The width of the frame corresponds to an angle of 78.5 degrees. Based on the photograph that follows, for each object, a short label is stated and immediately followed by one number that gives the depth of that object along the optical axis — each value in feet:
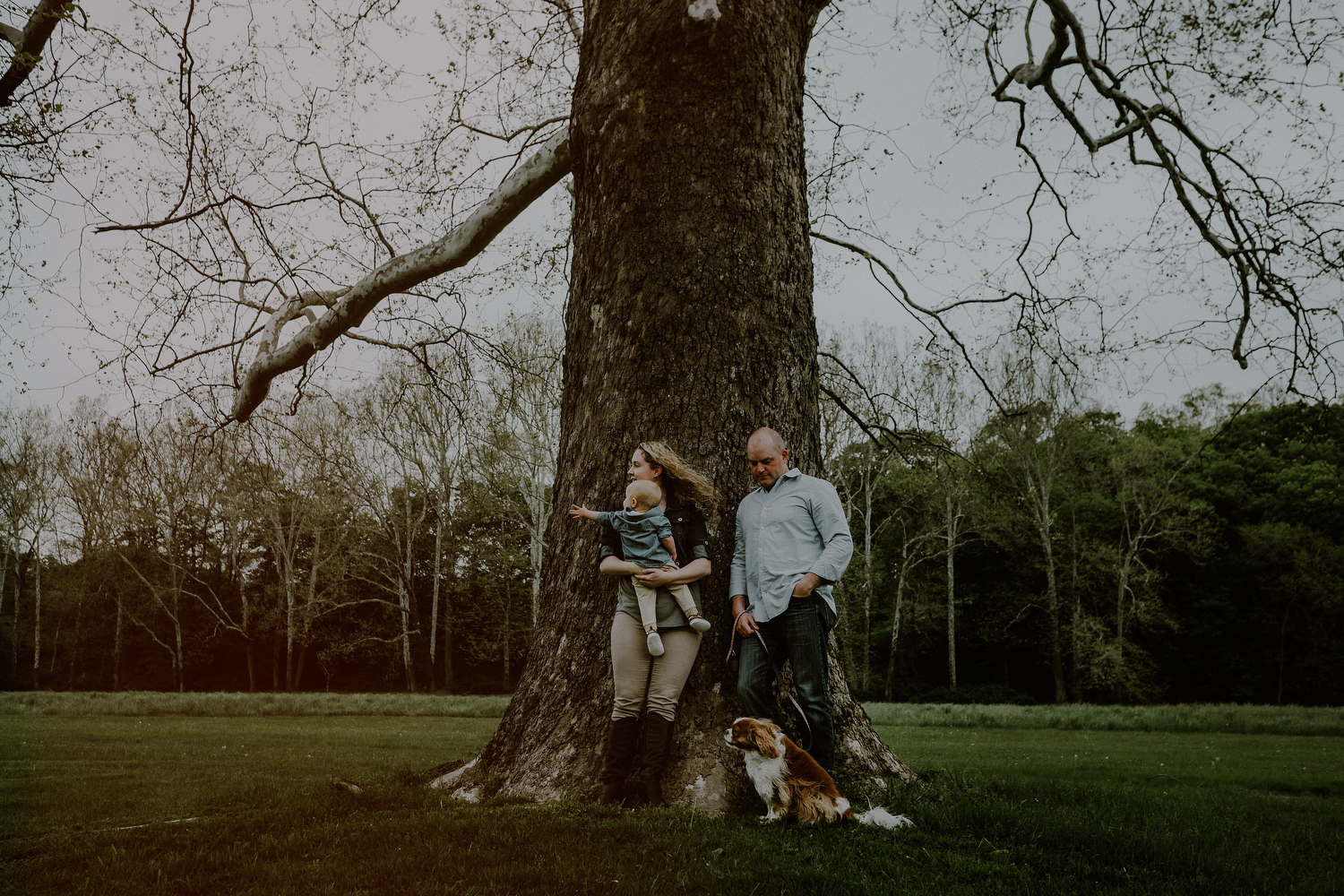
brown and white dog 13.99
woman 15.29
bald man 15.53
